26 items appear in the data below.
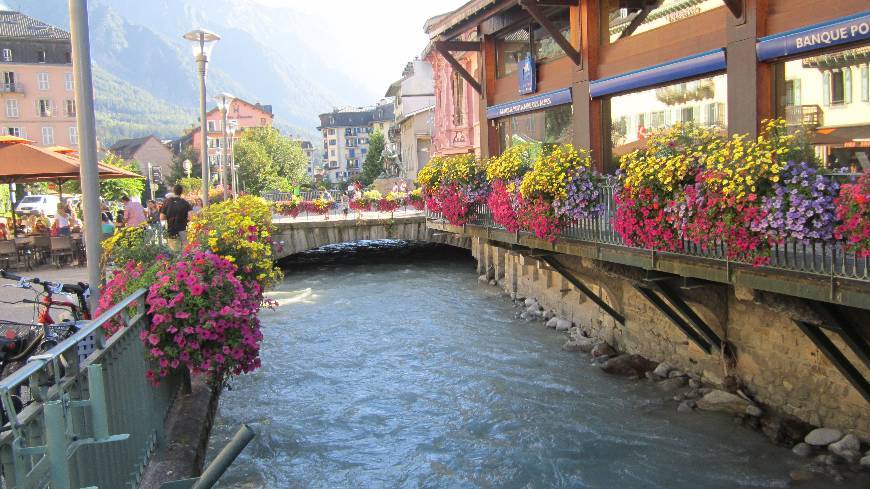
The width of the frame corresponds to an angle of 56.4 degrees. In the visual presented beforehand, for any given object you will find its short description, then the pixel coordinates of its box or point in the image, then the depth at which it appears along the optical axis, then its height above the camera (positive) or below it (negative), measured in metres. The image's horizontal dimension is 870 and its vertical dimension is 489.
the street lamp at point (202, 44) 16.84 +3.37
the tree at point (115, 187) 42.78 +1.27
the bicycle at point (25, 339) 7.24 -1.16
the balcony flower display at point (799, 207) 7.84 -0.25
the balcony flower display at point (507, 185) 15.26 +0.17
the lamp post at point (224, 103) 26.40 +3.42
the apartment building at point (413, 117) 60.56 +6.23
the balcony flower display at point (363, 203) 33.34 -0.18
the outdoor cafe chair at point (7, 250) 19.02 -0.87
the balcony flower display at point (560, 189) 12.89 +0.03
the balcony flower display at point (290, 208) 32.62 -0.24
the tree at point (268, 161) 75.56 +4.07
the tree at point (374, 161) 99.53 +4.64
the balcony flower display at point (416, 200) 33.03 -0.13
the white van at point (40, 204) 49.75 +0.51
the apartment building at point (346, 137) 161.88 +12.46
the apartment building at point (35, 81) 77.00 +12.50
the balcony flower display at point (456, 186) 18.12 +0.22
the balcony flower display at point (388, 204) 32.78 -0.24
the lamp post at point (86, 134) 7.07 +0.66
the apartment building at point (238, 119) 113.00 +12.87
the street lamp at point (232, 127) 40.81 +3.89
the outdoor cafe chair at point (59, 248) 19.34 -0.89
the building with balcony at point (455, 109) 34.12 +3.88
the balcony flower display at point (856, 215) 7.09 -0.31
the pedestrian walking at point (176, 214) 15.18 -0.16
